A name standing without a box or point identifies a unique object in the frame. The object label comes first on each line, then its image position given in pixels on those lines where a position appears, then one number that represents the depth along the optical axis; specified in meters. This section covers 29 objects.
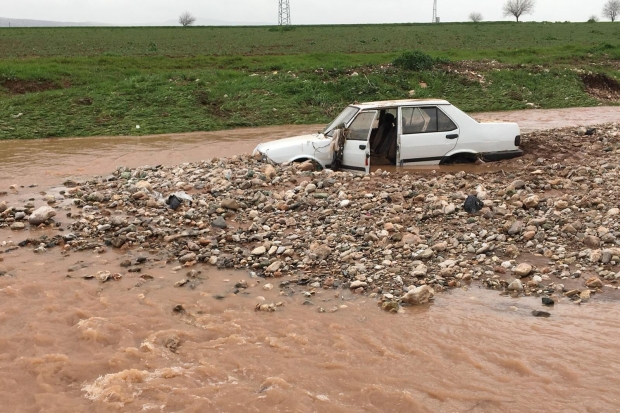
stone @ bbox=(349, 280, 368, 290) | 5.71
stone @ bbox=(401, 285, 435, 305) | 5.35
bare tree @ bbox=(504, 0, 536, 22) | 104.00
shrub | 24.56
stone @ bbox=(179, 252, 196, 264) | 6.57
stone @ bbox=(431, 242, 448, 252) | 6.36
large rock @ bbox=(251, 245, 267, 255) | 6.61
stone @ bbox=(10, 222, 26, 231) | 7.82
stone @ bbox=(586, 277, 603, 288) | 5.48
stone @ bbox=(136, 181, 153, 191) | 9.09
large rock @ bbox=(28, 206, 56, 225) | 7.85
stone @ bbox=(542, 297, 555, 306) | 5.24
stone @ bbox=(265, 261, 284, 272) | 6.18
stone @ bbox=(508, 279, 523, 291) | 5.54
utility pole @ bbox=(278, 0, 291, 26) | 73.13
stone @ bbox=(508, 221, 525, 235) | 6.61
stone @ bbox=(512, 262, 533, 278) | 5.74
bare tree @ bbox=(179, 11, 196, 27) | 95.72
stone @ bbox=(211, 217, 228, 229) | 7.48
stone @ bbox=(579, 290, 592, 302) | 5.29
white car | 9.62
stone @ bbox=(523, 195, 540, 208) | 7.37
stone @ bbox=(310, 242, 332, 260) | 6.38
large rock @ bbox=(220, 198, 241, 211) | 7.97
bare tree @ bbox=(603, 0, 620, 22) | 112.00
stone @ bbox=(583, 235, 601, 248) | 6.21
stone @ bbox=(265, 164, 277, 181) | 9.10
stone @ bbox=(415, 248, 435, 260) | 6.18
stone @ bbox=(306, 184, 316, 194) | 8.47
